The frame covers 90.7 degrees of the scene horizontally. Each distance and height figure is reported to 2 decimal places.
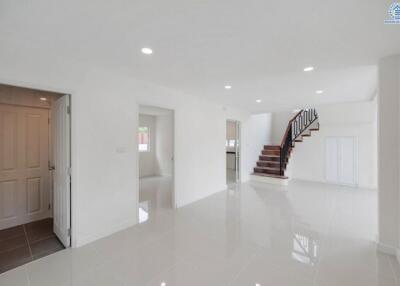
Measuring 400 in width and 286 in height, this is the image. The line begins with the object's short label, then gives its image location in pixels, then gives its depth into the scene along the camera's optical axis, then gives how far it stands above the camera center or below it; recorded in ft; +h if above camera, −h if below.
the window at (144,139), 26.66 +0.63
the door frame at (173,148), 11.34 -0.25
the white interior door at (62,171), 8.91 -1.29
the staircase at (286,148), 23.29 -0.66
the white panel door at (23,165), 10.81 -1.20
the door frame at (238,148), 22.22 -0.58
